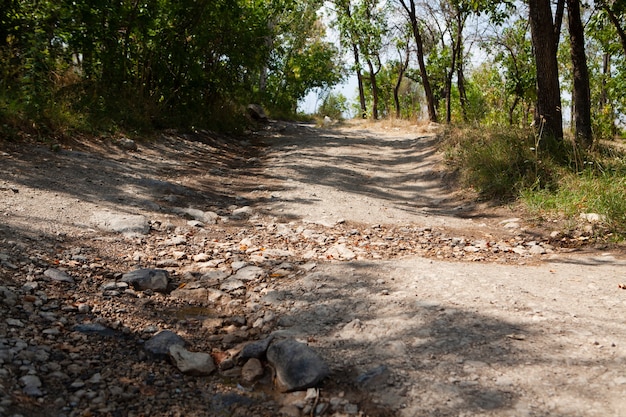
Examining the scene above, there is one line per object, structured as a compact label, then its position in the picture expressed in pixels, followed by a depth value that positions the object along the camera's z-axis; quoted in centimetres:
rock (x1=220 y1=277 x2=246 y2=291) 334
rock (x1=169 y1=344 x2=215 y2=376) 233
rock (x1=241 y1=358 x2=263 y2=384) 231
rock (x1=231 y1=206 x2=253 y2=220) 527
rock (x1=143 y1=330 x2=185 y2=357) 244
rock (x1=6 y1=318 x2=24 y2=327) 243
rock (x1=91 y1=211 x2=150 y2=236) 420
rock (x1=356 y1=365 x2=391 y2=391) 214
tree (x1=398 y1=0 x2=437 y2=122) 1551
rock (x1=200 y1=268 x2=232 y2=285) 346
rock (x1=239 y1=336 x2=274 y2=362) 246
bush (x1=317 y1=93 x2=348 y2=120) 2754
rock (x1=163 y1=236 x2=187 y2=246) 413
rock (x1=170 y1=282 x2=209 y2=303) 317
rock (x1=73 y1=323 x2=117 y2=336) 256
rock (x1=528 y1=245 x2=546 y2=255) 435
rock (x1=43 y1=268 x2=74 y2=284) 308
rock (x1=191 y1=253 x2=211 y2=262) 384
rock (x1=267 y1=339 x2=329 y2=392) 220
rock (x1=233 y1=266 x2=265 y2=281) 349
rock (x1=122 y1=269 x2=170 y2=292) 319
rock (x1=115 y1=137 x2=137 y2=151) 743
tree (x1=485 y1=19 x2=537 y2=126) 1384
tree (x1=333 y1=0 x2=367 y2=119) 1912
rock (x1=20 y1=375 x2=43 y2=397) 197
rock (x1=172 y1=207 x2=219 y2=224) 499
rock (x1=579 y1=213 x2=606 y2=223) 470
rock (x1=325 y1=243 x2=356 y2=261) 397
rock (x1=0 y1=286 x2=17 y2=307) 261
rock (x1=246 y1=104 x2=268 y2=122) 1702
